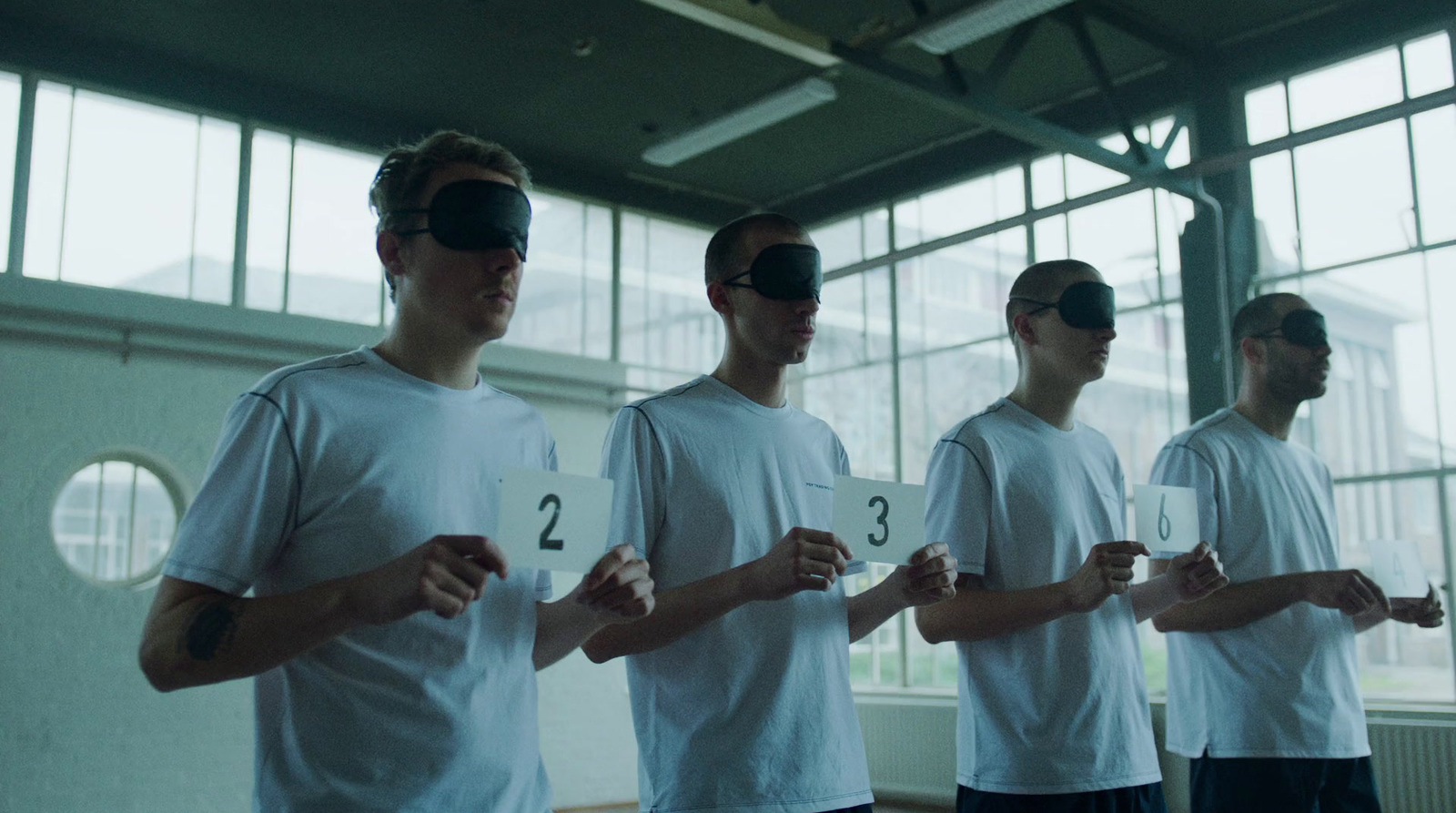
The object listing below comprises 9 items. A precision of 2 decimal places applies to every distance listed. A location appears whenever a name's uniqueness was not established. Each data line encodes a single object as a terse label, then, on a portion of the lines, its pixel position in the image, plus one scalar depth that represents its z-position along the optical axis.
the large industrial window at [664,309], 10.71
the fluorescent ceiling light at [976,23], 5.85
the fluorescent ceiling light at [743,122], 7.12
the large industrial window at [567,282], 10.09
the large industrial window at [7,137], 7.57
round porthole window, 7.53
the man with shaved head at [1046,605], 2.55
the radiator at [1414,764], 6.30
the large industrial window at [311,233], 8.66
